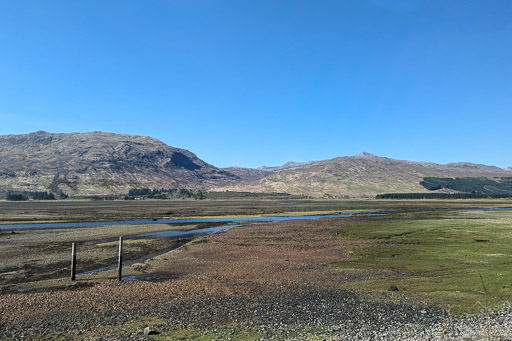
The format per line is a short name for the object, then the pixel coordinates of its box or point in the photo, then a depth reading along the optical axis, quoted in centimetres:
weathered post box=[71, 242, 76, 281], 2850
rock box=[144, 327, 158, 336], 1628
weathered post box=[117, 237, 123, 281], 2852
